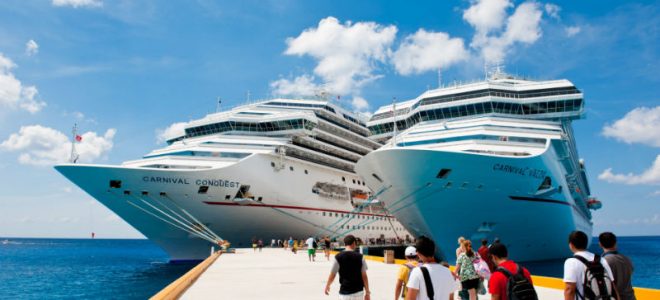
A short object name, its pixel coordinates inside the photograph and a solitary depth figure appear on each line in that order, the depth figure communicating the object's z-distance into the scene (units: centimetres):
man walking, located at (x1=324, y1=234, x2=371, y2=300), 646
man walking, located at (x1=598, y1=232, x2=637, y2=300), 549
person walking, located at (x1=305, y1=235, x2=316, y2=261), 2233
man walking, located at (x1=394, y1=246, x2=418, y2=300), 657
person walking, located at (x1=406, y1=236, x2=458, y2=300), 466
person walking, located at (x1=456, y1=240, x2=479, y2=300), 779
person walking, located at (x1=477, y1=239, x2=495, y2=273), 788
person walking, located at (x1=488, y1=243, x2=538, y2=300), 498
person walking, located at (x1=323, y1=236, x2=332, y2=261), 2398
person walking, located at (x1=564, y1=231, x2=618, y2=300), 504
